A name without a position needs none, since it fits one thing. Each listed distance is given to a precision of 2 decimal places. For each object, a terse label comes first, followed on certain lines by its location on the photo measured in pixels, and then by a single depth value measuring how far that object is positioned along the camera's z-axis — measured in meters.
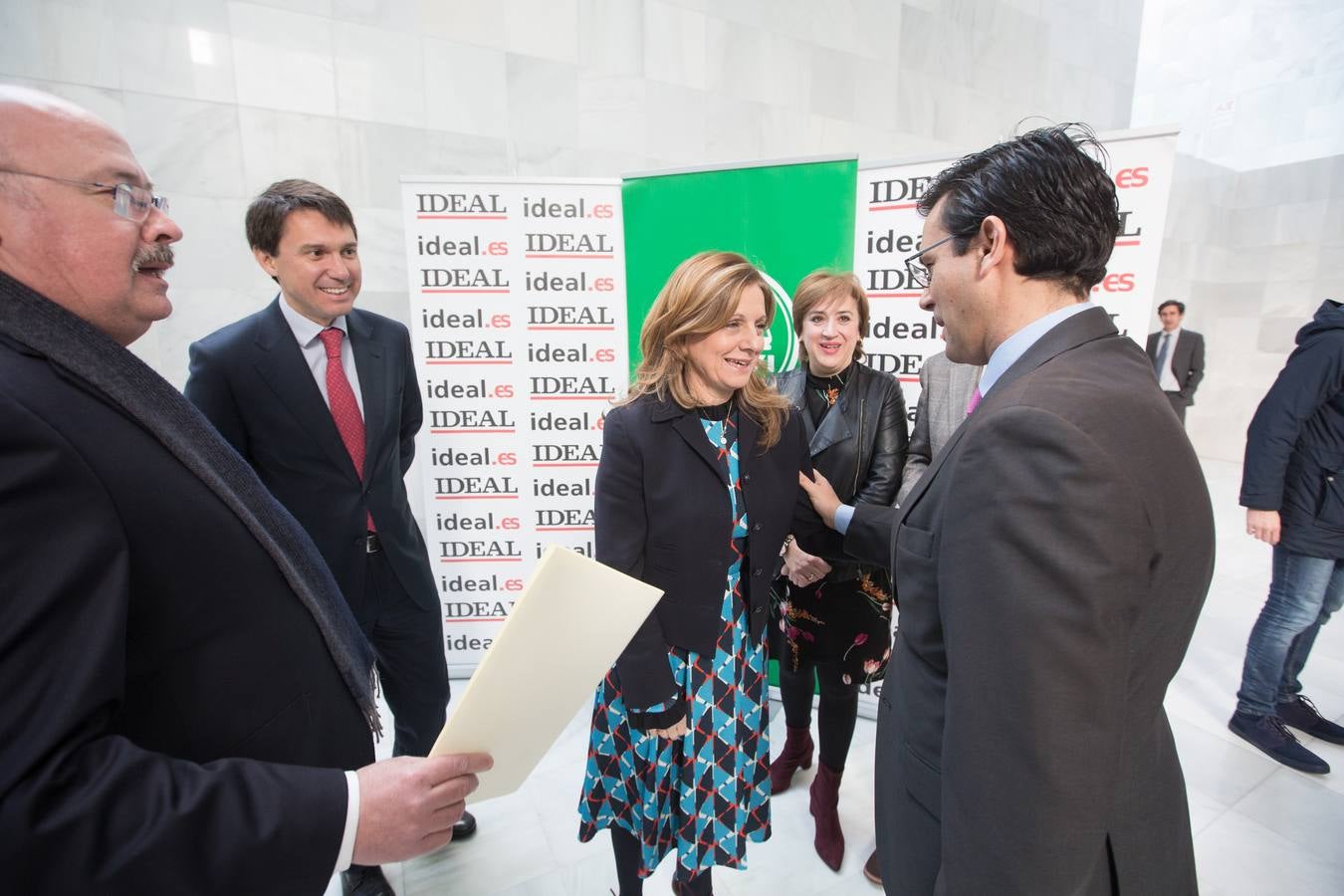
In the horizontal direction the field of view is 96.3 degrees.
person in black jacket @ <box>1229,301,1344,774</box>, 2.35
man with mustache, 0.58
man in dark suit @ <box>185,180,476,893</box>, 1.77
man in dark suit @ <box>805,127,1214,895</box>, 0.71
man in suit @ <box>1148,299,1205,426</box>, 6.51
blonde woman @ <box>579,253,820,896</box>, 1.46
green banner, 2.59
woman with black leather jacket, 2.06
